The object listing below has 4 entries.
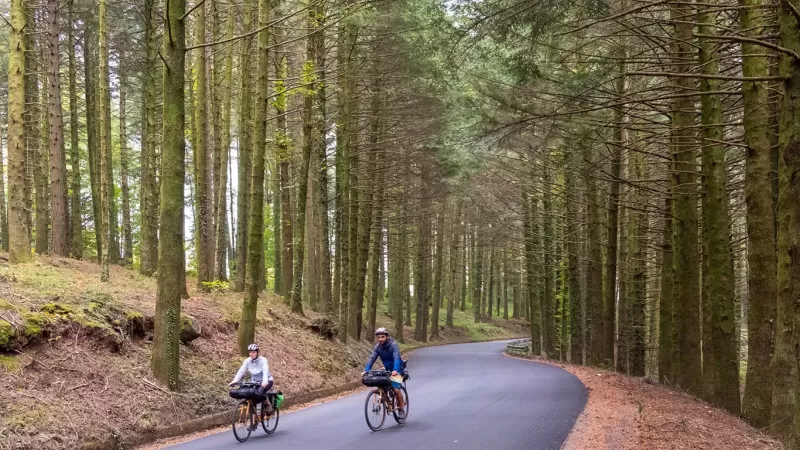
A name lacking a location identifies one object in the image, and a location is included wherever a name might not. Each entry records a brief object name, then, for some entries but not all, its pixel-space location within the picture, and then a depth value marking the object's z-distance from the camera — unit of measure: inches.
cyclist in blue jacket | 435.2
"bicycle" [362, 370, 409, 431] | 413.1
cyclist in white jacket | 407.8
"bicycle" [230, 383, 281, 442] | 375.9
